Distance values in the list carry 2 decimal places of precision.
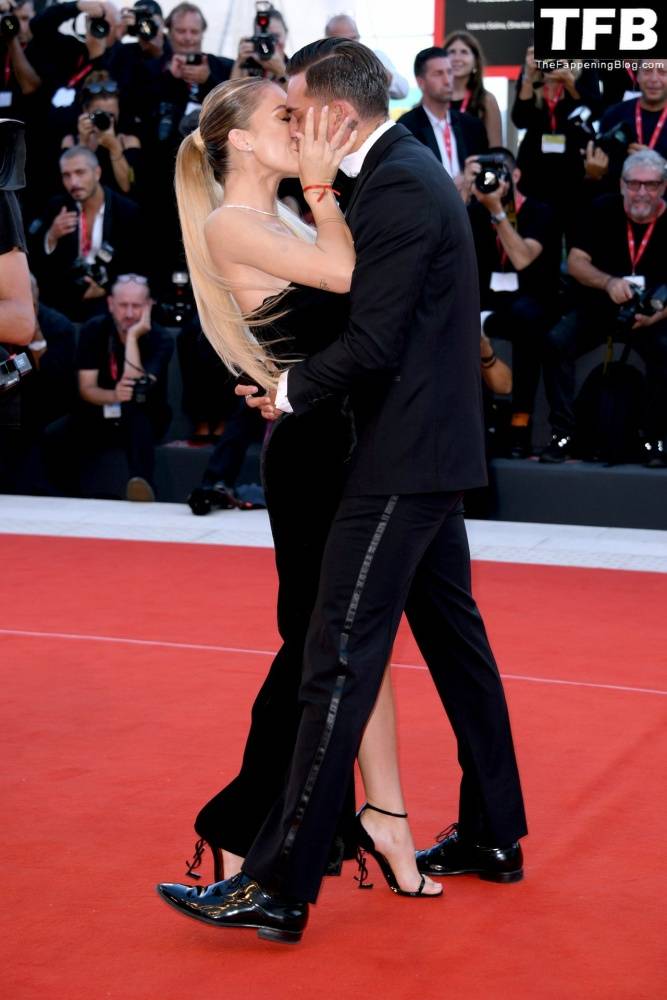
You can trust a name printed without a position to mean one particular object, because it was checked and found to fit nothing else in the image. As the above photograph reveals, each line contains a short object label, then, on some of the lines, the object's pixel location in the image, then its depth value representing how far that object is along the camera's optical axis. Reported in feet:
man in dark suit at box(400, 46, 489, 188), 53.06
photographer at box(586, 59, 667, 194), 50.98
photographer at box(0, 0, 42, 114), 61.72
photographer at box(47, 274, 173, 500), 50.60
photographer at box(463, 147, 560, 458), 49.32
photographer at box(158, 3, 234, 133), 57.72
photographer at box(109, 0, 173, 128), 60.13
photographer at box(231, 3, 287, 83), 54.80
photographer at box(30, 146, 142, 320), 54.75
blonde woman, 16.83
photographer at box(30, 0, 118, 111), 61.52
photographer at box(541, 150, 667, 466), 47.73
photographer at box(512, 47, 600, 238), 54.08
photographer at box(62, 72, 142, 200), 57.41
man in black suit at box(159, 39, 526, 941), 16.33
